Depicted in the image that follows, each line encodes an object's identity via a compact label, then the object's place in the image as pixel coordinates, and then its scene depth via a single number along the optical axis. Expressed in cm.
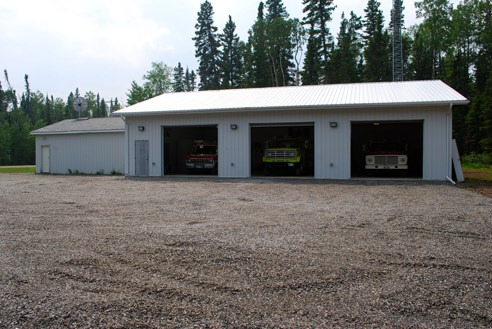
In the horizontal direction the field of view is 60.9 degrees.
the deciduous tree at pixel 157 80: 6141
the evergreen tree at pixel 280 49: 4756
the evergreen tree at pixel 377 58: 4366
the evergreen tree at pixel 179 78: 6612
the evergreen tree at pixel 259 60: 4788
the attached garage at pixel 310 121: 1683
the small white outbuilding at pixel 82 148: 2489
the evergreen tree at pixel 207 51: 5150
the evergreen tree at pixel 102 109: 10894
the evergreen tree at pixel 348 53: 4516
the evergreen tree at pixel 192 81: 6779
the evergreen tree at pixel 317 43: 4556
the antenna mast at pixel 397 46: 3625
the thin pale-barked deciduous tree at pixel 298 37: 4822
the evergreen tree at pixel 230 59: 5175
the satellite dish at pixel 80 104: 3319
